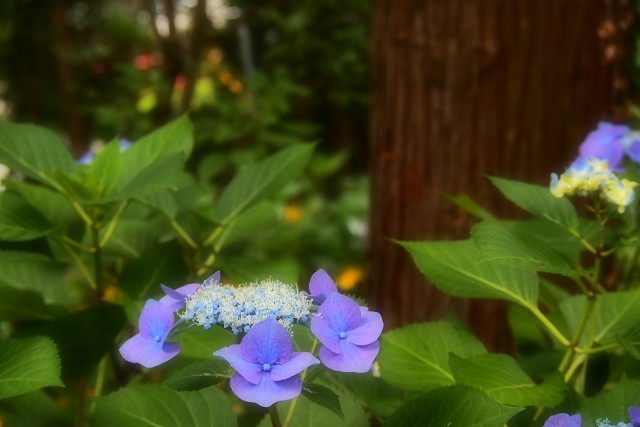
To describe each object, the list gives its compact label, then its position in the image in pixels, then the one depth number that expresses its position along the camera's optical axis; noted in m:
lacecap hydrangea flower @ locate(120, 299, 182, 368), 0.76
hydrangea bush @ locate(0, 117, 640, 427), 0.75
